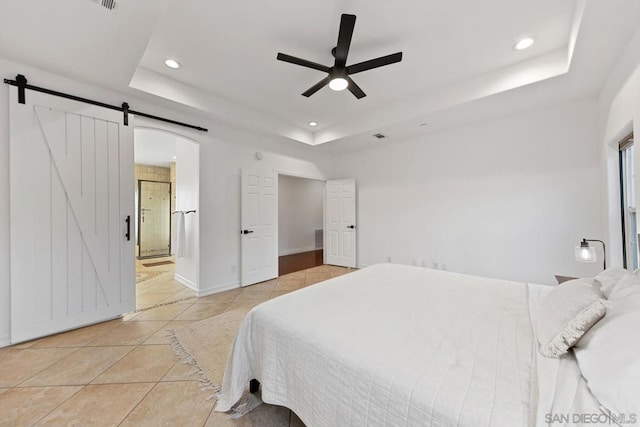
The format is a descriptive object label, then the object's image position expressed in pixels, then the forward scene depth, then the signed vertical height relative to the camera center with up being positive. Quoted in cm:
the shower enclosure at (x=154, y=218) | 635 -2
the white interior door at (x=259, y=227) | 408 -17
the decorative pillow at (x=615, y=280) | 116 -33
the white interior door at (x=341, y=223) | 521 -14
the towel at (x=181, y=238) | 396 -34
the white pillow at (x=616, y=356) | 65 -44
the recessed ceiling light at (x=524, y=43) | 232 +167
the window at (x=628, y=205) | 226 +9
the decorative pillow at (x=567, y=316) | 95 -43
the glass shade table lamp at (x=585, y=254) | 203 -32
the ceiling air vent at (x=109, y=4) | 168 +148
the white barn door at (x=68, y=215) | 230 +3
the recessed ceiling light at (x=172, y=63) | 267 +170
